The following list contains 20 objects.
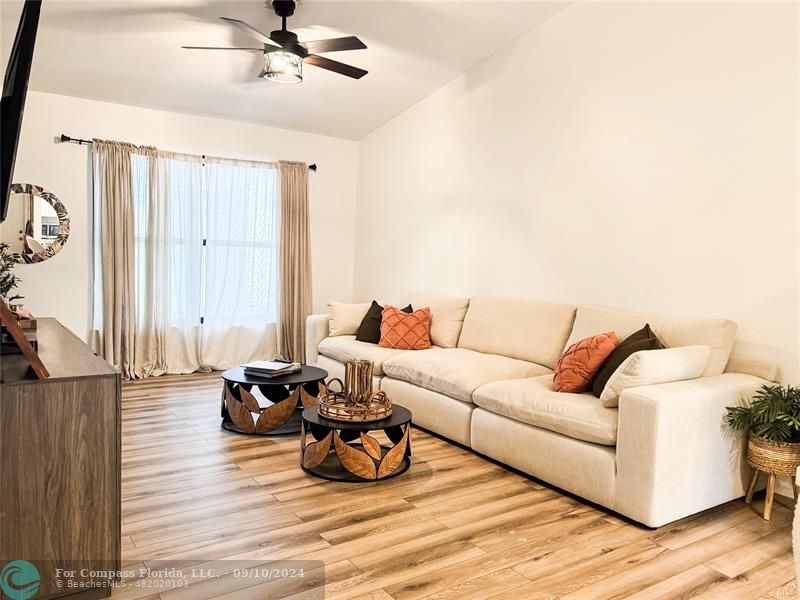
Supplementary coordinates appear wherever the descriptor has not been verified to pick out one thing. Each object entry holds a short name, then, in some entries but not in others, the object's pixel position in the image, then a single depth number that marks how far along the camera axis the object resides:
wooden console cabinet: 1.74
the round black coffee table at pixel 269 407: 3.73
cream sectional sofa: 2.51
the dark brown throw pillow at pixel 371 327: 4.91
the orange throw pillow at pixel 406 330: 4.65
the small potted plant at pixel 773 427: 2.54
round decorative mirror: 4.96
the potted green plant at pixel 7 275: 4.50
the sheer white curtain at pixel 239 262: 5.91
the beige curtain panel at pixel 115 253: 5.22
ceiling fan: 3.56
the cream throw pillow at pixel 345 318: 5.21
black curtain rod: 5.08
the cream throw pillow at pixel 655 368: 2.65
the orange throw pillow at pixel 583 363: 3.12
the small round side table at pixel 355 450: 2.96
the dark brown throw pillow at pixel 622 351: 3.02
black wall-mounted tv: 1.74
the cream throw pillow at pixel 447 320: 4.71
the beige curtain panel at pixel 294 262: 6.22
